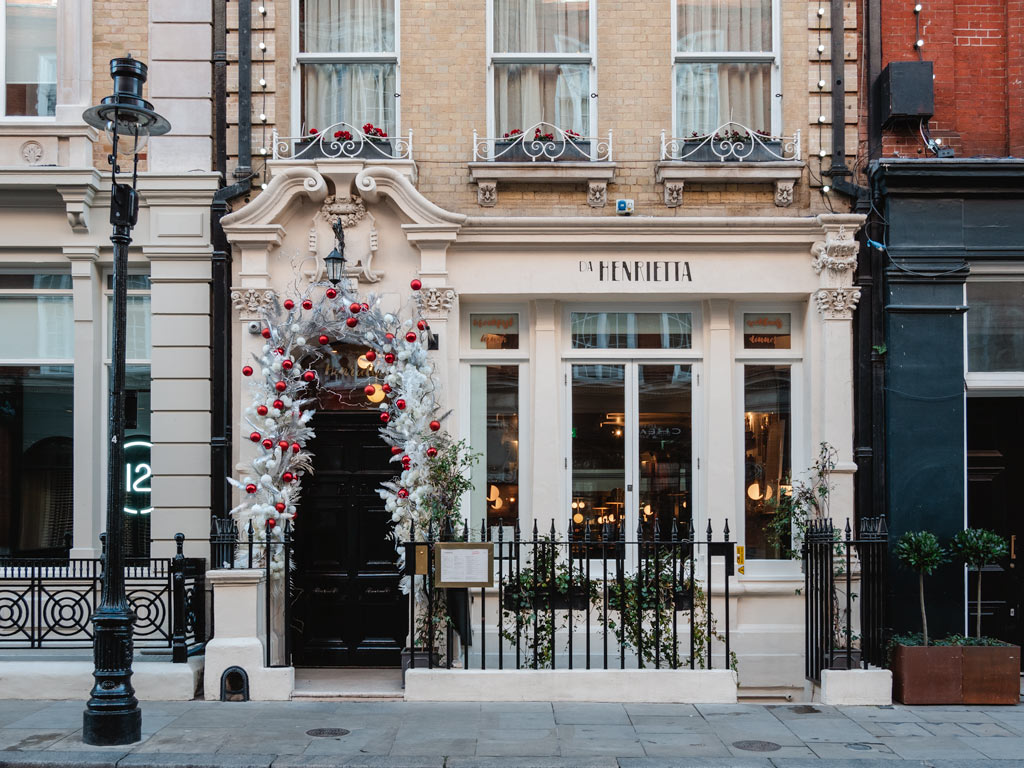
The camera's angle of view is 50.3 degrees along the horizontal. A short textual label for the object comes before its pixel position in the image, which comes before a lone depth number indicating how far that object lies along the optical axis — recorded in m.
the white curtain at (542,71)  11.59
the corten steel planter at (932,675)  9.75
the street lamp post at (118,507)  8.31
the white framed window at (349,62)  11.56
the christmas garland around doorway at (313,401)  10.66
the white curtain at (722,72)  11.57
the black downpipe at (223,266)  11.13
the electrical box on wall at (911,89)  10.98
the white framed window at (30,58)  11.59
